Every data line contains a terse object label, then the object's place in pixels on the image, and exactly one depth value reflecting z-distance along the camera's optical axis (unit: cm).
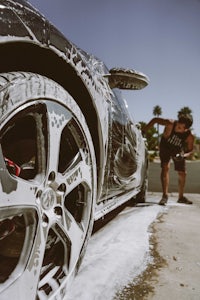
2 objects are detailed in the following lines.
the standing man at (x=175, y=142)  484
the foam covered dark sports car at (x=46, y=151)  96
